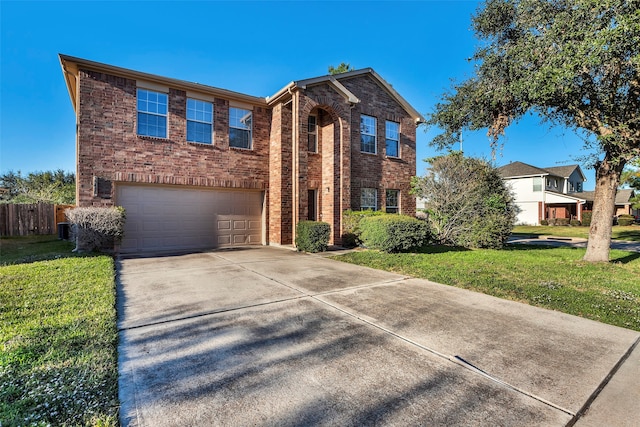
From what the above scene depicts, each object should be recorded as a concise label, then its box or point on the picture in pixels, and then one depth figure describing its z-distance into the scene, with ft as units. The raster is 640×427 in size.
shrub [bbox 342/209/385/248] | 38.09
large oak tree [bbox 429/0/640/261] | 21.88
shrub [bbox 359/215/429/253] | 30.94
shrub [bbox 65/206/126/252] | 28.48
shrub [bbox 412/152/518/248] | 36.91
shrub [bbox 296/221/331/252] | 33.81
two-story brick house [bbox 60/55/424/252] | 31.76
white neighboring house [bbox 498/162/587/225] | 97.50
